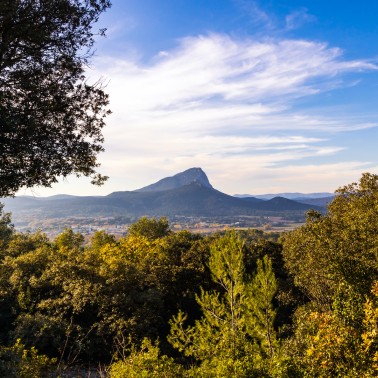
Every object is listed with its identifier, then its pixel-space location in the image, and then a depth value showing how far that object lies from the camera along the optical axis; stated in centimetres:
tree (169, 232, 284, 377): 842
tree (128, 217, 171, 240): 4844
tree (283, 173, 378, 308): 1493
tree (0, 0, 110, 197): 801
